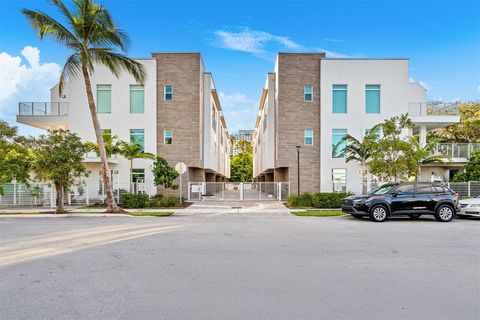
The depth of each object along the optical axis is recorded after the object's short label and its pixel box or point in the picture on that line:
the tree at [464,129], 33.22
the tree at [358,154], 22.50
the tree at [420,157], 17.06
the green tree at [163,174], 21.22
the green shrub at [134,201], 19.14
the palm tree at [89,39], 15.57
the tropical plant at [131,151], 21.28
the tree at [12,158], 16.11
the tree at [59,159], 16.02
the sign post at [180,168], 20.47
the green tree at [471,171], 22.31
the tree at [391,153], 16.98
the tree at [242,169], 71.38
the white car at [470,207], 14.83
